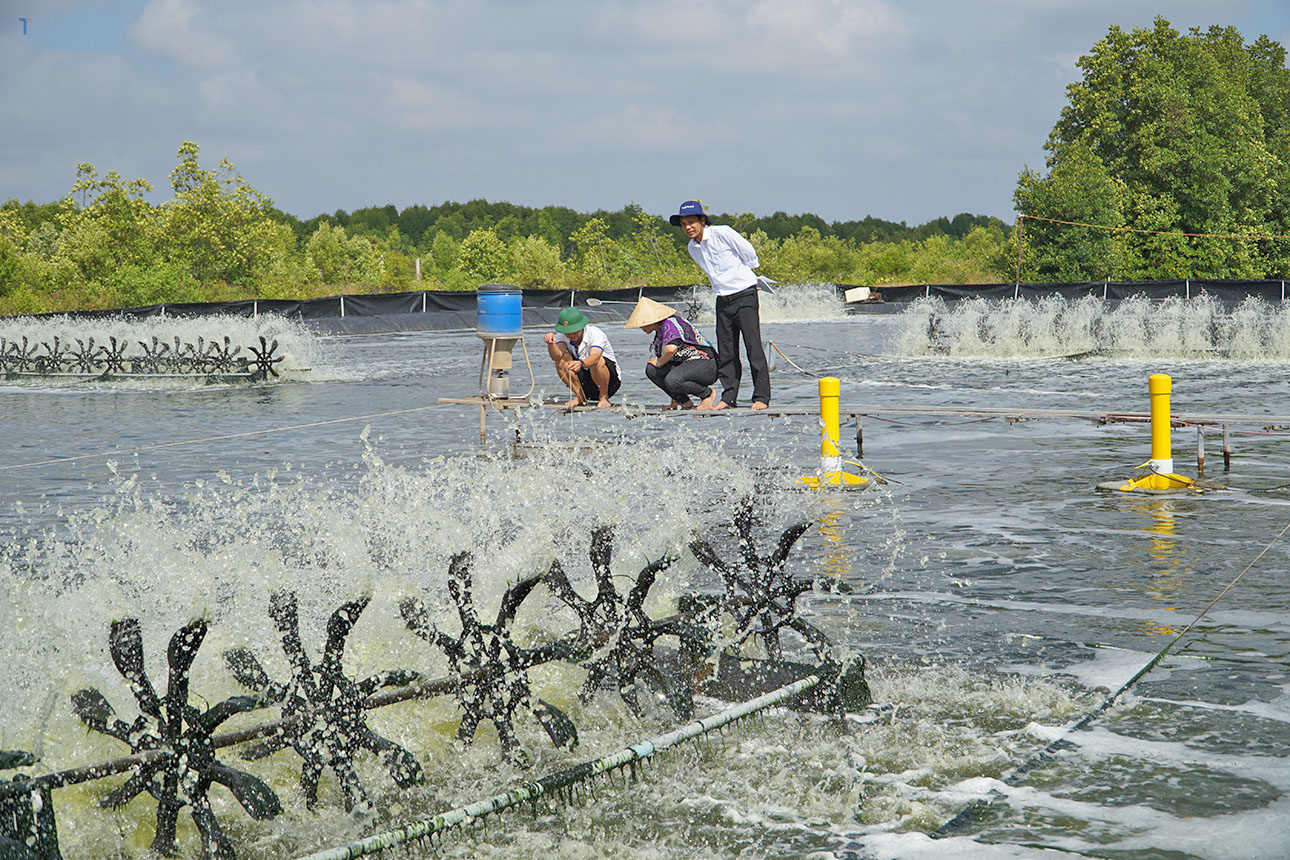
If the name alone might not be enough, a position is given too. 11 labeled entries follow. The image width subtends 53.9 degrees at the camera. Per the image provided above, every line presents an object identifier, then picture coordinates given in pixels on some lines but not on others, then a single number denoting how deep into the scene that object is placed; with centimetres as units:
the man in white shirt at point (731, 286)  1098
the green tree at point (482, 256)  8050
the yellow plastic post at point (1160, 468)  941
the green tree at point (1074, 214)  4600
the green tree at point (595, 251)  7506
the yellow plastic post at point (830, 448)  998
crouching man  1149
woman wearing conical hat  1135
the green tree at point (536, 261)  6900
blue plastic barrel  1274
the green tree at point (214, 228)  5378
